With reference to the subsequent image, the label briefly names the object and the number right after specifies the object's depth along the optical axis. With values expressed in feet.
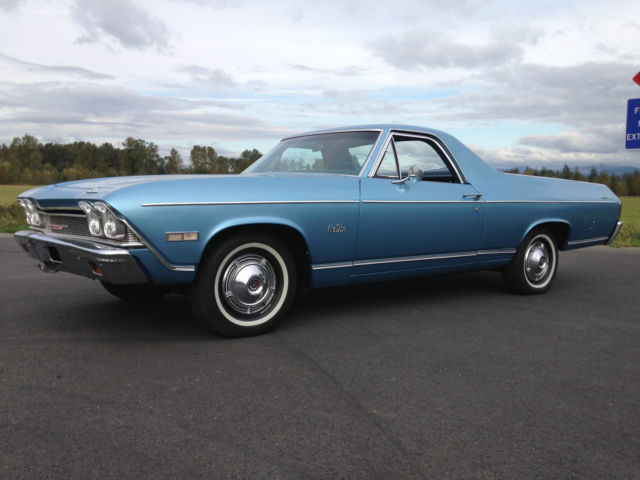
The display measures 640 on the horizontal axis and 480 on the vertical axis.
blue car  11.45
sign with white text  36.17
